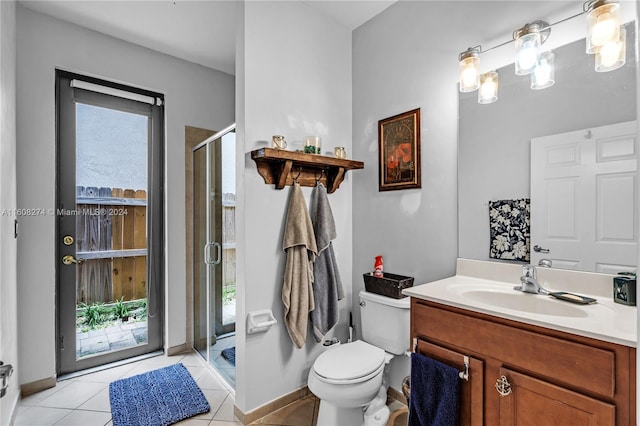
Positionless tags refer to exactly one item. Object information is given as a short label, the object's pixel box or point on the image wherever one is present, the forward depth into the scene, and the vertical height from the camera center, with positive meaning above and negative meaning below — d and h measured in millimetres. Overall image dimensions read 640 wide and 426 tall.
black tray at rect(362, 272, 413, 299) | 1863 -456
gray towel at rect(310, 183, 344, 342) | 2098 -412
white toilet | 1601 -837
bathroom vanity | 898 -472
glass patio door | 2377 -125
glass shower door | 2371 -236
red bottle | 2082 -380
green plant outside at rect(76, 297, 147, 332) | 2457 -837
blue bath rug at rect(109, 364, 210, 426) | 1893 -1246
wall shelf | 1843 +286
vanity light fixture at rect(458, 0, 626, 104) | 1235 +702
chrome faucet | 1367 -322
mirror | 1267 +409
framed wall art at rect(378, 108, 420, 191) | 1962 +387
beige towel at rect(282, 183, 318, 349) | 1969 -370
